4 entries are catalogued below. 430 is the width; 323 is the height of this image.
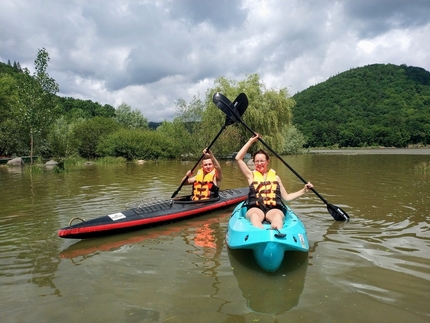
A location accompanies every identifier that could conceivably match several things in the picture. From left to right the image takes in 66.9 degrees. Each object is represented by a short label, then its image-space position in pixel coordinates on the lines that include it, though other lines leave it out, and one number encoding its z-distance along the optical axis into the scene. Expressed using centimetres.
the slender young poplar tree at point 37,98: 1955
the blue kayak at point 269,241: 337
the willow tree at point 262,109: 2452
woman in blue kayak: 424
